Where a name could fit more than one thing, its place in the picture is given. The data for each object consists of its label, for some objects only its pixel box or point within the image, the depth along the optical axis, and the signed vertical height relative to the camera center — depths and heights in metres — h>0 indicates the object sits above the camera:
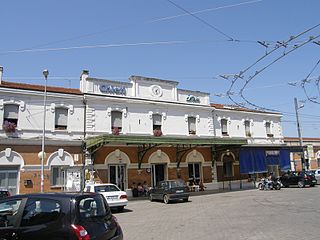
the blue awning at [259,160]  34.38 +1.27
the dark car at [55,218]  5.93 -0.74
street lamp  20.44 +1.44
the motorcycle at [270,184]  30.12 -1.13
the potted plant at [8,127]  22.30 +3.49
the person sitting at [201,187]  30.25 -1.20
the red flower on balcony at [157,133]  28.63 +3.60
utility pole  36.72 +6.82
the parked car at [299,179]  30.87 -0.77
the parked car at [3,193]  17.69 -0.71
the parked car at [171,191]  21.84 -1.08
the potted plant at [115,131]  26.45 +3.56
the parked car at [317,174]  35.66 -0.41
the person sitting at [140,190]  26.69 -1.20
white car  17.97 -0.96
